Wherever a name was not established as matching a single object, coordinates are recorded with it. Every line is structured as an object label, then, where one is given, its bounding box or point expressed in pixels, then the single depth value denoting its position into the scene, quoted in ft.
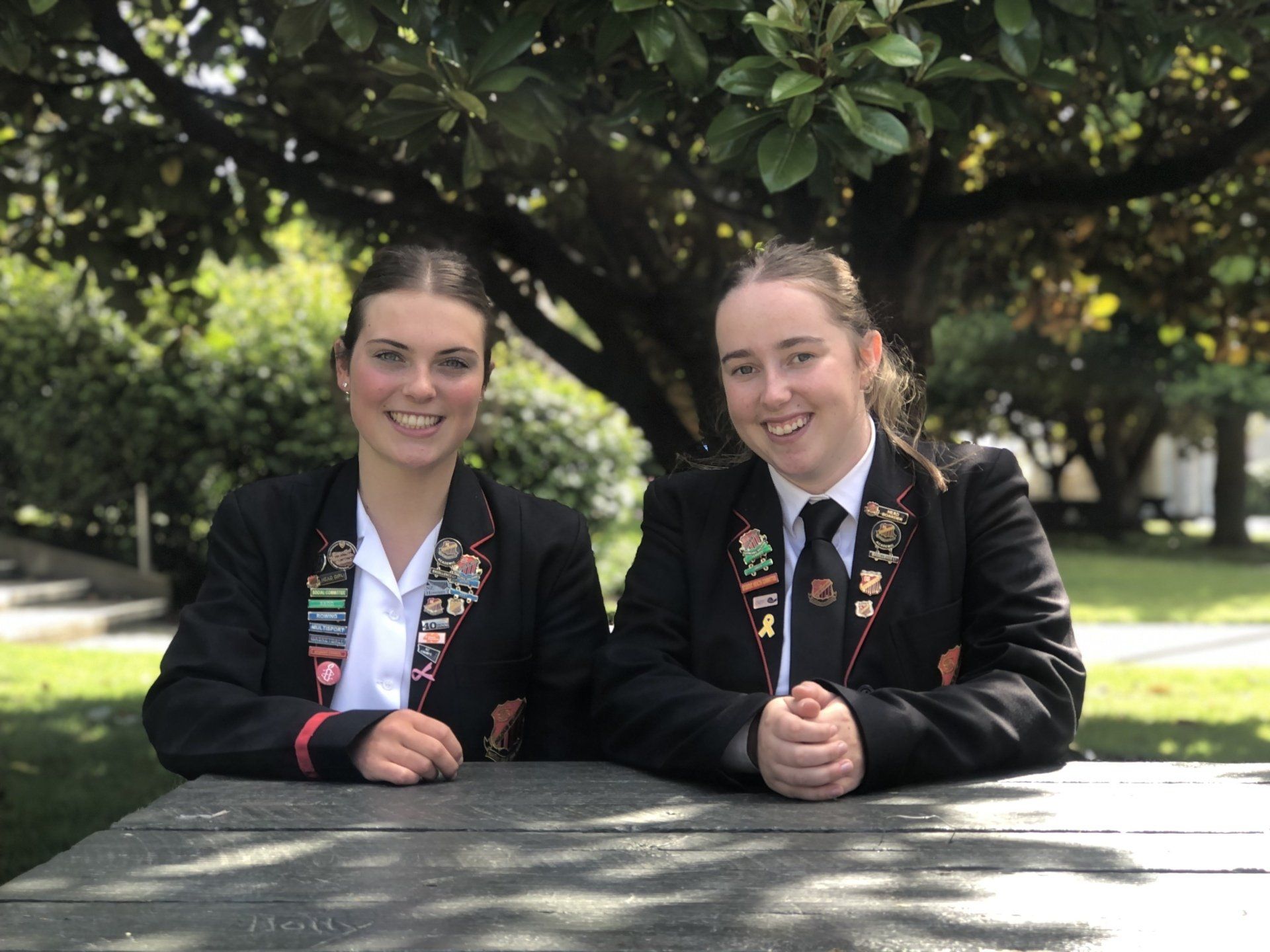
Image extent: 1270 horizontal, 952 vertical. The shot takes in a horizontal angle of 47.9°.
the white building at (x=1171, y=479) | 138.10
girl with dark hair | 9.18
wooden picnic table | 5.49
